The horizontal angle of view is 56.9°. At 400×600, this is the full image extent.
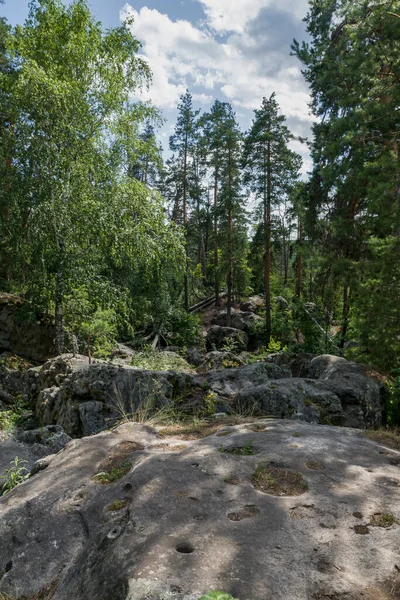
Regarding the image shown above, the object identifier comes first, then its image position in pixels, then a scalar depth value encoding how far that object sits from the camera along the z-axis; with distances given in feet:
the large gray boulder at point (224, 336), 77.40
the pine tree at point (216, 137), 90.20
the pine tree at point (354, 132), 24.49
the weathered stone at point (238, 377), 26.91
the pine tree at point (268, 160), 72.54
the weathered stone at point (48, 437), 21.04
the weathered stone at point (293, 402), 21.81
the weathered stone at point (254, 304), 97.86
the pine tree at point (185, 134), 93.56
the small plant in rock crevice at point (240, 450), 12.90
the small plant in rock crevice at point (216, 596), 5.51
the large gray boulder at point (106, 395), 23.58
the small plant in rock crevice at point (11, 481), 15.25
